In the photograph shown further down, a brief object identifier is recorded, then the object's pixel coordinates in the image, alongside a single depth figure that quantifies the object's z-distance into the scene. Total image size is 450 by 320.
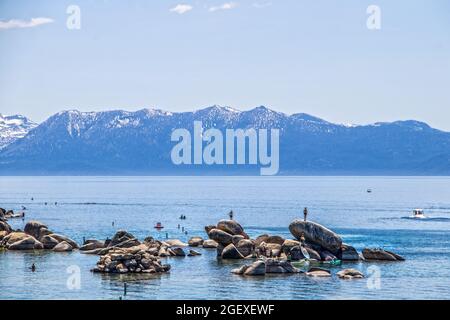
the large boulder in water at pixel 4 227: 102.94
